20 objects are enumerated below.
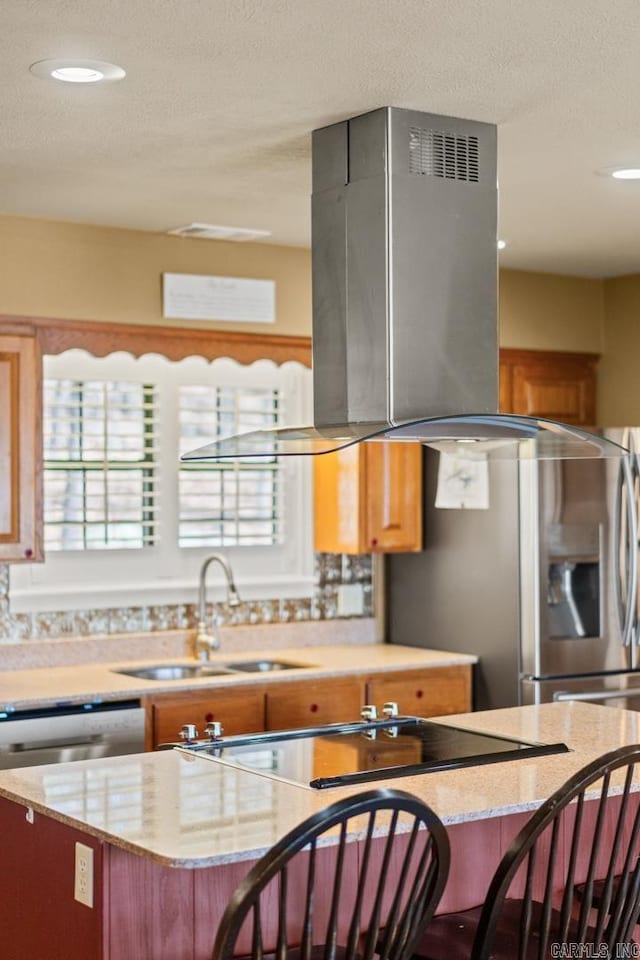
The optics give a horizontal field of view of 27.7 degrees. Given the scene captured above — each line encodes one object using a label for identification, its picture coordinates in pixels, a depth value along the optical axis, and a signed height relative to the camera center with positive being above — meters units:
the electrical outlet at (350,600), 5.70 -0.33
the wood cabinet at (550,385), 5.94 +0.65
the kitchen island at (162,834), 2.49 -0.59
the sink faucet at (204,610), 5.11 -0.33
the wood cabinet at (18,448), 4.67 +0.29
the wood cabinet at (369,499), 5.46 +0.11
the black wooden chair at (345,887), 2.15 -0.69
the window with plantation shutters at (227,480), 5.36 +0.19
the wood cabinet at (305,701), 4.51 -0.65
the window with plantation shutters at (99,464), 5.03 +0.25
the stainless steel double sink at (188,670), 4.90 -0.55
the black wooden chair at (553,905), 2.46 -0.78
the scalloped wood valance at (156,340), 4.85 +0.73
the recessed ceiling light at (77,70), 3.01 +1.08
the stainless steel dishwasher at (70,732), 4.21 -0.68
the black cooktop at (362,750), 3.01 -0.57
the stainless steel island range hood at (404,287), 3.33 +0.62
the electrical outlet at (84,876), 2.54 -0.69
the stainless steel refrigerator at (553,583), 5.10 -0.23
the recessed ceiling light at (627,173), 4.08 +1.11
